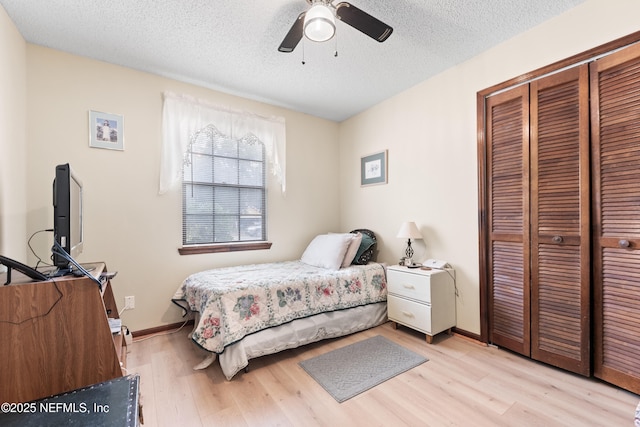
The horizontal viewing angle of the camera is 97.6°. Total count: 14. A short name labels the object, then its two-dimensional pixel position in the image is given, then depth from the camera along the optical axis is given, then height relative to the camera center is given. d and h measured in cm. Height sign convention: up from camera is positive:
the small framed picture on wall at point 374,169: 337 +55
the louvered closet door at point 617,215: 168 -2
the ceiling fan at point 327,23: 152 +110
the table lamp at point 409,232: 277 -20
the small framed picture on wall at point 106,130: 244 +74
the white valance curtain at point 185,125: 276 +95
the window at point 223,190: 295 +26
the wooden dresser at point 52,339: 98 -47
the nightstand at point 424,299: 246 -80
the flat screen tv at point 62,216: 132 -1
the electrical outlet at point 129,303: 256 -82
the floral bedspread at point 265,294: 204 -70
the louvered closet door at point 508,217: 216 -4
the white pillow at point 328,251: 299 -44
